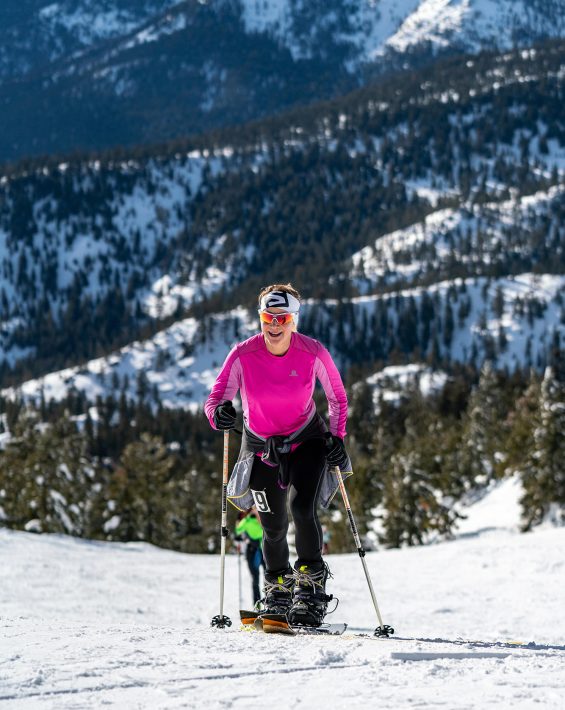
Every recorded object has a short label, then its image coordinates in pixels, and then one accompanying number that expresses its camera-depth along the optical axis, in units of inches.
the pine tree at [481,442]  2861.7
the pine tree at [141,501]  1797.5
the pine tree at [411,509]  1831.9
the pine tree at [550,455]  1619.1
